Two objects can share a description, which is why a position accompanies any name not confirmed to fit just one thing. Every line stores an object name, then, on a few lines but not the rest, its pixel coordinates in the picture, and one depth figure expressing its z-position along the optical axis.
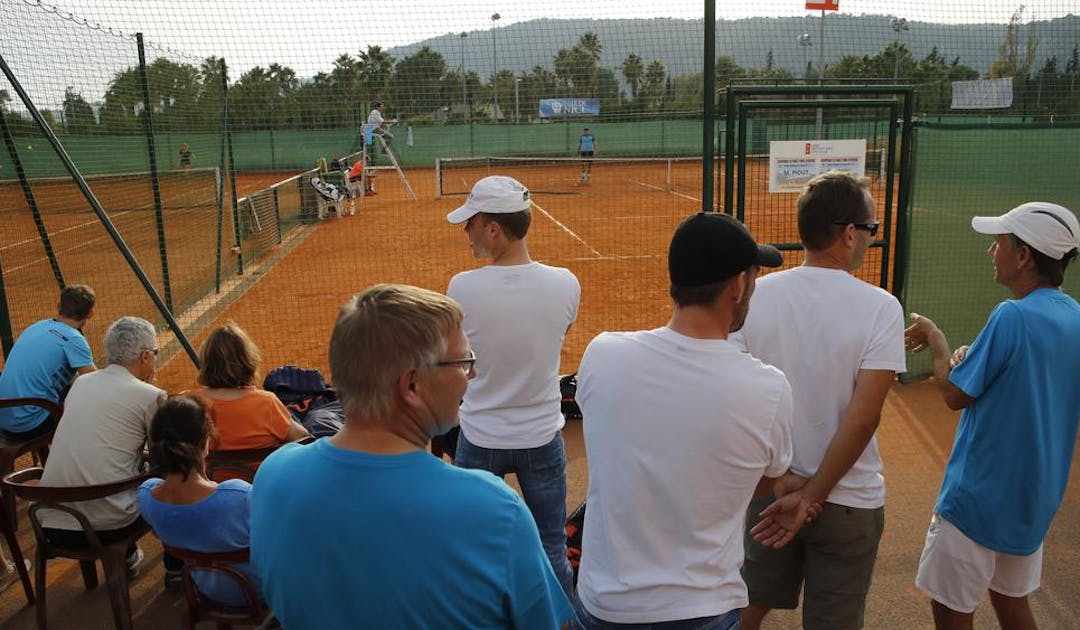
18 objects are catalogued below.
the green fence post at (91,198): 5.54
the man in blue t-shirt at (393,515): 1.44
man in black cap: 1.86
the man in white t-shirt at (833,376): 2.43
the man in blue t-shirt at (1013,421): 2.70
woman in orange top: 3.67
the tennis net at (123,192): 7.40
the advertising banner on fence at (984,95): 8.27
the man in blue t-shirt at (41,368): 4.53
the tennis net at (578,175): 22.86
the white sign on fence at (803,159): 5.84
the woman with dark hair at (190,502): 2.92
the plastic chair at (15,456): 3.93
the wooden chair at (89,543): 3.31
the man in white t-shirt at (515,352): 3.21
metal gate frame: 5.43
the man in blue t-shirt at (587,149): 24.31
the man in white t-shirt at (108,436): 3.53
